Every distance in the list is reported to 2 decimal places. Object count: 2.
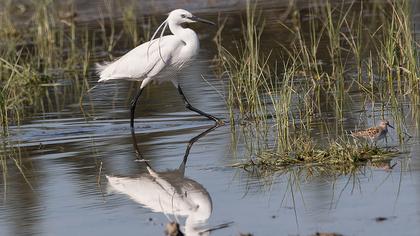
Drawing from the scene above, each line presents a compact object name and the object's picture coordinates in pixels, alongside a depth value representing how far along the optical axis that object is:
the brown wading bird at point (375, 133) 15.74
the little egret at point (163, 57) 20.91
